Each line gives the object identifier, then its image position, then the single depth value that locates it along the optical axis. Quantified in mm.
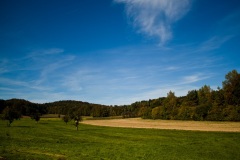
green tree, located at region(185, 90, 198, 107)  137125
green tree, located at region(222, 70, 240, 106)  112312
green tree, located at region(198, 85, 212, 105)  126438
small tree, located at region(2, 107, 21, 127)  89000
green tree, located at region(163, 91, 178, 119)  138425
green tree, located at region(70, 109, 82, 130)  90375
